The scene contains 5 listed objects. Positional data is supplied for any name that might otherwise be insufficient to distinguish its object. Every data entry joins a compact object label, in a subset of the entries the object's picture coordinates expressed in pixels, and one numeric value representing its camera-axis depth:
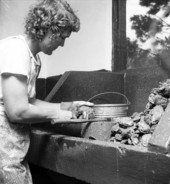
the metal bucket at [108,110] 2.96
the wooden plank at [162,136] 1.82
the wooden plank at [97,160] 1.87
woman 2.08
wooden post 4.36
